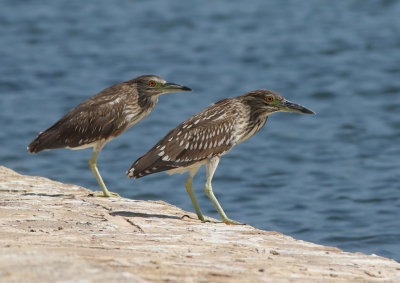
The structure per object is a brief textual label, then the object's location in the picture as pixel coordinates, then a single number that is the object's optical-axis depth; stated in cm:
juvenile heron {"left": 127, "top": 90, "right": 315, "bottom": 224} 1980
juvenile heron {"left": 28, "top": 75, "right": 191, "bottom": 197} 2248
